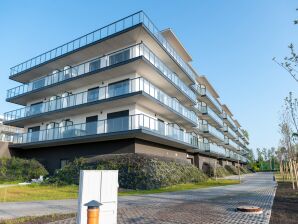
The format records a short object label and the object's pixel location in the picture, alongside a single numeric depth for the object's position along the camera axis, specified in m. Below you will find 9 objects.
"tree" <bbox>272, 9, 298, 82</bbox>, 10.74
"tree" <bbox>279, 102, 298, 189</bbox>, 25.57
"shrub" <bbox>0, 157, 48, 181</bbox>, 25.86
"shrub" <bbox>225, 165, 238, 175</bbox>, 54.38
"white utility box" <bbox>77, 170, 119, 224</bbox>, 5.55
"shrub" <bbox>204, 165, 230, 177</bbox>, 40.84
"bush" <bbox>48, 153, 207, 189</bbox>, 19.95
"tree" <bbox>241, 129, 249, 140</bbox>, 108.56
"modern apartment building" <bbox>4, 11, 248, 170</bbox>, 23.00
